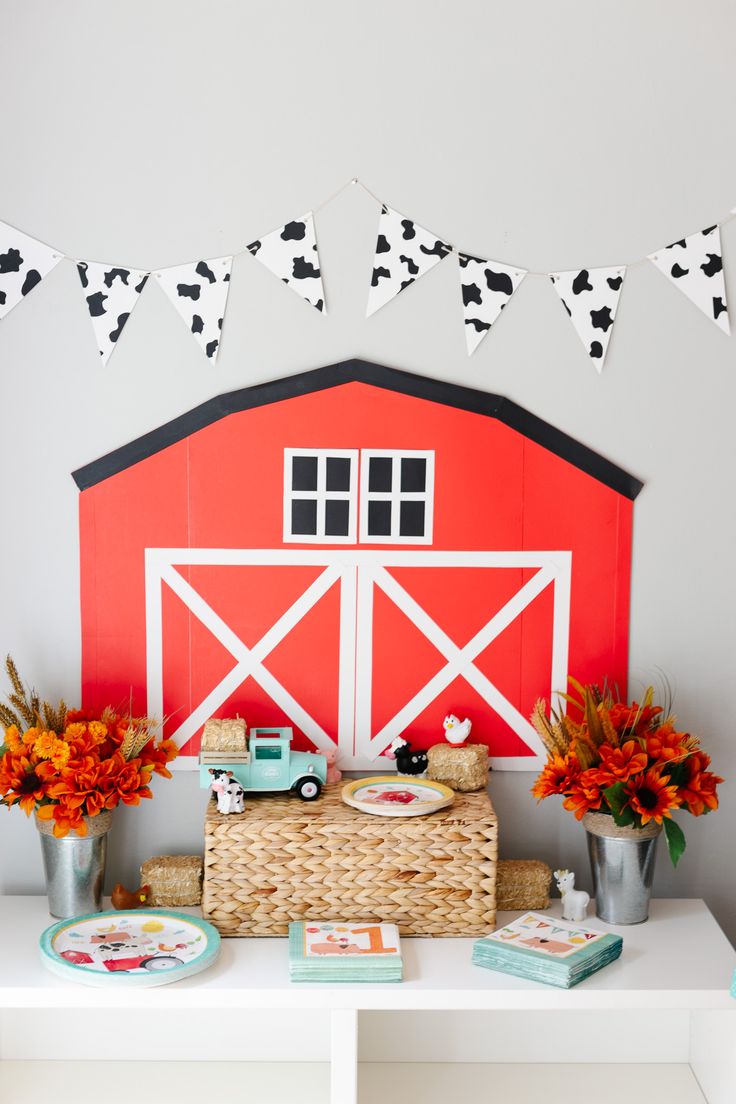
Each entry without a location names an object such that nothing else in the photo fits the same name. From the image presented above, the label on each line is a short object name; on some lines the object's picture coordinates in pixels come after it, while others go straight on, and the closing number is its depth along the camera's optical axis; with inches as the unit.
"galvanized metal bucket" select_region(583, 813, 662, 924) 71.9
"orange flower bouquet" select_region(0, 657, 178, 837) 69.0
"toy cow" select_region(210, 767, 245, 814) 71.3
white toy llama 72.5
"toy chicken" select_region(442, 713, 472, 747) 76.5
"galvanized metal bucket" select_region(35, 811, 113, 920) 72.0
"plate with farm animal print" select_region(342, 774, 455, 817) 70.6
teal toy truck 73.4
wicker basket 69.9
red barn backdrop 76.7
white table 66.1
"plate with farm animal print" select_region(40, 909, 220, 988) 64.3
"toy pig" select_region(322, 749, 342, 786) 76.5
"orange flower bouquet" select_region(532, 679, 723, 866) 69.7
